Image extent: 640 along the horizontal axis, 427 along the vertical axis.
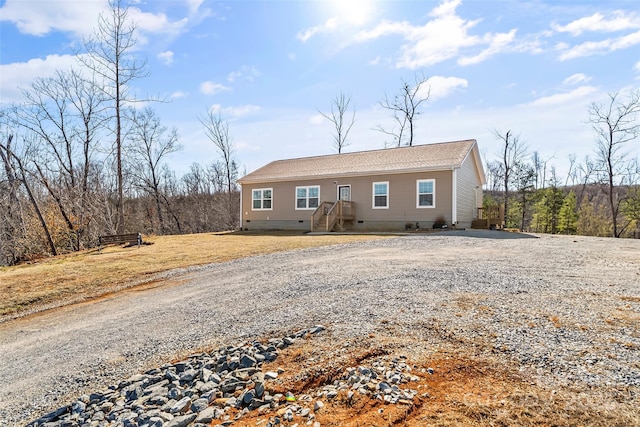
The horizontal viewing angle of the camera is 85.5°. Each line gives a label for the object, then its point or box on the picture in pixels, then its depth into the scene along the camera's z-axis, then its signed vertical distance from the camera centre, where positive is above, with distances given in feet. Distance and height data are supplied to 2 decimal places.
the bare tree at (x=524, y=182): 102.47 +9.60
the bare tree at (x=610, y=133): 83.25 +20.11
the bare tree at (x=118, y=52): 60.34 +28.95
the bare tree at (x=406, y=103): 96.58 +31.93
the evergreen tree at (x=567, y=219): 103.45 -1.54
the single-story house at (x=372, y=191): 53.36 +4.17
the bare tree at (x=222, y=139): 104.27 +23.52
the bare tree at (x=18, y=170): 52.42 +7.49
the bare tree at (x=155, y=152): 97.60 +18.40
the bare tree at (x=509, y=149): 101.55 +19.36
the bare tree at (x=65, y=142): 57.98 +15.07
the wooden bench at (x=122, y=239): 48.73 -3.34
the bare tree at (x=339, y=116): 105.40 +30.11
